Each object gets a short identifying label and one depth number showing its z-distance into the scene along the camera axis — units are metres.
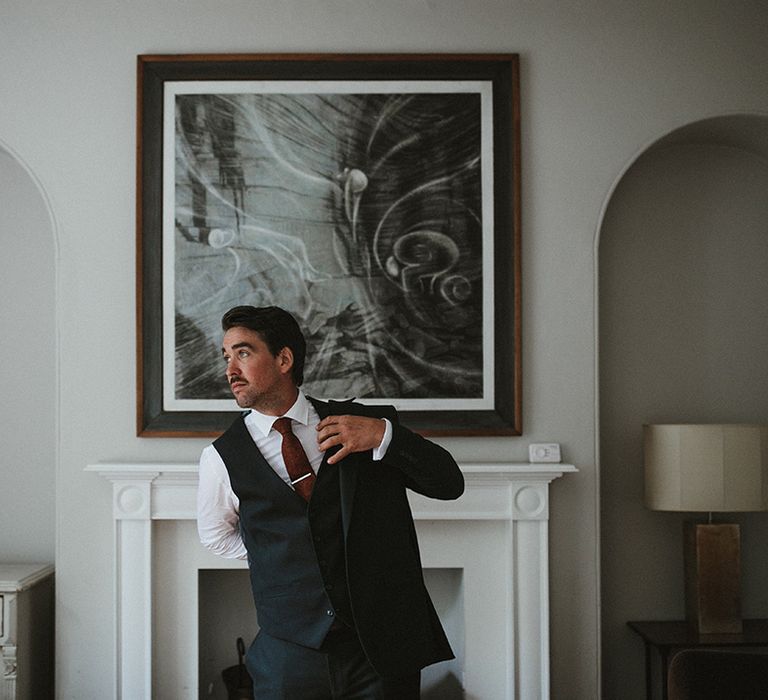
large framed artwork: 3.68
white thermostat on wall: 3.63
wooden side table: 3.52
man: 2.10
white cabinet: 3.44
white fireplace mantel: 3.56
